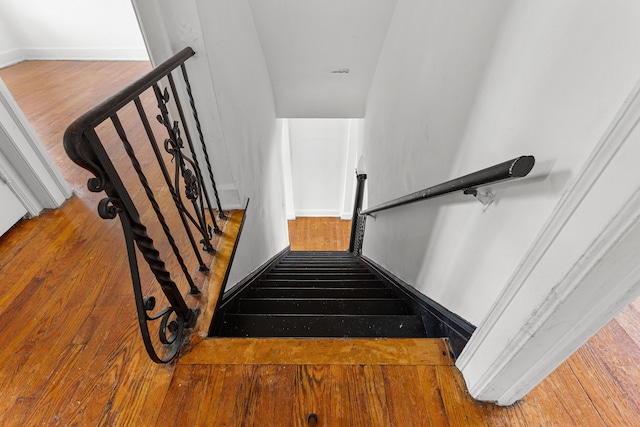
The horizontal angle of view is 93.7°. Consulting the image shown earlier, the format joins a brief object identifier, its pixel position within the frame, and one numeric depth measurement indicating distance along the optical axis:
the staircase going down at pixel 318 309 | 1.42
